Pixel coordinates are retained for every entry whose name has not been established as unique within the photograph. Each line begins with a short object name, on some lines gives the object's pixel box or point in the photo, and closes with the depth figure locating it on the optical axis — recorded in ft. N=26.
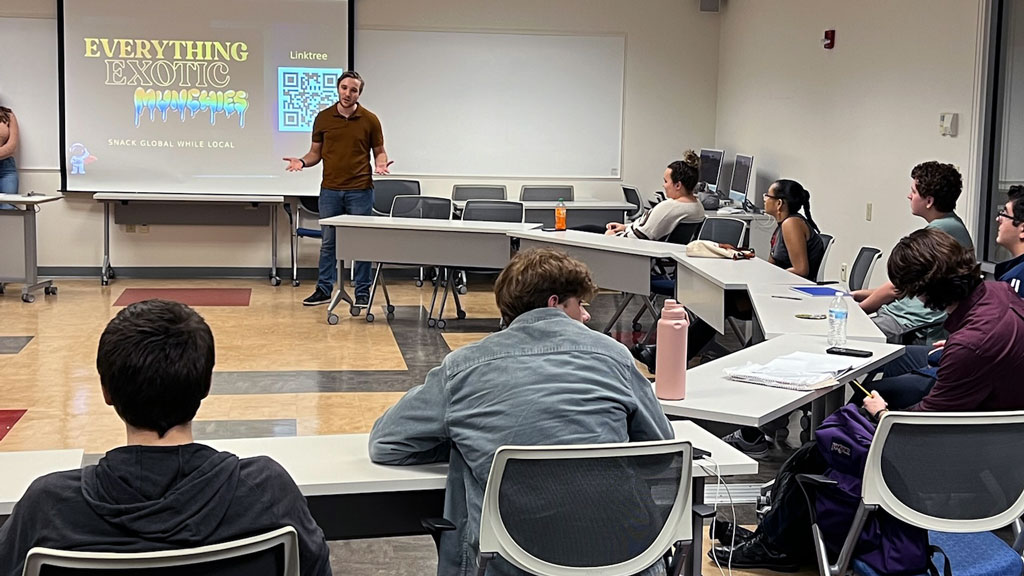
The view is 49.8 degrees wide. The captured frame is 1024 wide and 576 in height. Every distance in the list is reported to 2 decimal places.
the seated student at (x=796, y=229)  18.84
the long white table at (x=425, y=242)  23.71
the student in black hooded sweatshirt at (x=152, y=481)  5.24
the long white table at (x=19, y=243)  27.14
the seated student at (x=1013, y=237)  13.43
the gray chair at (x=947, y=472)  7.89
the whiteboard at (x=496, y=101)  32.35
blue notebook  15.89
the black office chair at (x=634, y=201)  31.58
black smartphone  11.34
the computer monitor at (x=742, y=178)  28.11
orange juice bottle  24.02
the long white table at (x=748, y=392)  9.16
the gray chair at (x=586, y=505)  6.64
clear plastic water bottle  11.97
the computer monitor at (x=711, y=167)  30.91
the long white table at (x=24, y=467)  6.94
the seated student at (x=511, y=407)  7.13
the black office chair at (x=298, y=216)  31.36
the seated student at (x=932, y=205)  15.67
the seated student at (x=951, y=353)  9.52
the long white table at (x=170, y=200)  30.53
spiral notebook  10.17
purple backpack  8.48
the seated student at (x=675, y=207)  22.66
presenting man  26.23
